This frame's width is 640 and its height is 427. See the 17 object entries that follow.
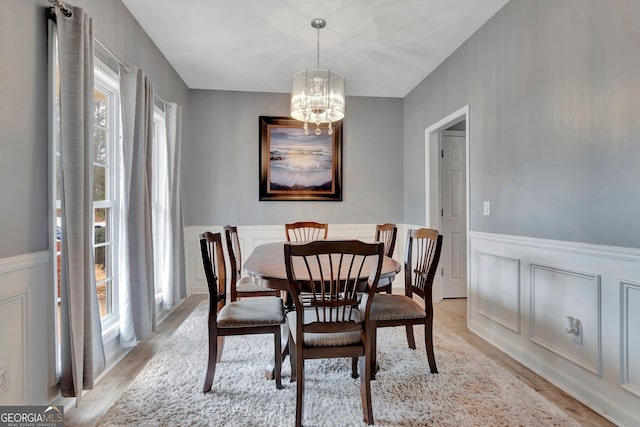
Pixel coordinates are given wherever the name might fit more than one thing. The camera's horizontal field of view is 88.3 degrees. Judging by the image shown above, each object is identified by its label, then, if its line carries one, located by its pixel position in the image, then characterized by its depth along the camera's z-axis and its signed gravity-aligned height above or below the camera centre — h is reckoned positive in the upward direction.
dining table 1.78 -0.35
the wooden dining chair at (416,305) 2.07 -0.62
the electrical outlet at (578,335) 1.96 -0.76
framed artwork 4.41 +0.69
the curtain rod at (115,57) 2.18 +1.13
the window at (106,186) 2.40 +0.21
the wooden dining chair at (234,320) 1.93 -0.63
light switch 2.81 +0.02
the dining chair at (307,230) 3.73 -0.26
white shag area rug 1.73 -1.09
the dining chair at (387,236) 2.97 -0.25
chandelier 2.68 +0.98
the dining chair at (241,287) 2.59 -0.61
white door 4.07 -0.05
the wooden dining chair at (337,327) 1.61 -0.59
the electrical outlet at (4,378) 1.44 -0.72
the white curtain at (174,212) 3.43 +0.01
